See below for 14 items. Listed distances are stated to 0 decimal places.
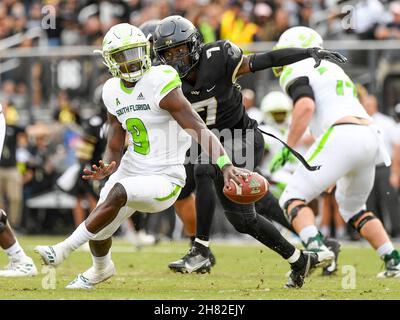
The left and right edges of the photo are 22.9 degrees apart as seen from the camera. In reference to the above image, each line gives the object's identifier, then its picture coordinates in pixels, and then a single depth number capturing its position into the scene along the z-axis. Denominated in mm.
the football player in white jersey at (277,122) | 11227
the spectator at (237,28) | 15594
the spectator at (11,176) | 15492
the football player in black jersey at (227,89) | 7352
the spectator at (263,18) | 15727
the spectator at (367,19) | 15273
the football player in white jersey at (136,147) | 6691
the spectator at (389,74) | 14734
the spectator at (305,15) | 15811
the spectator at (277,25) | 15539
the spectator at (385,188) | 13562
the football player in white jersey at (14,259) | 8023
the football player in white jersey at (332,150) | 8180
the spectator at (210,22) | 15297
